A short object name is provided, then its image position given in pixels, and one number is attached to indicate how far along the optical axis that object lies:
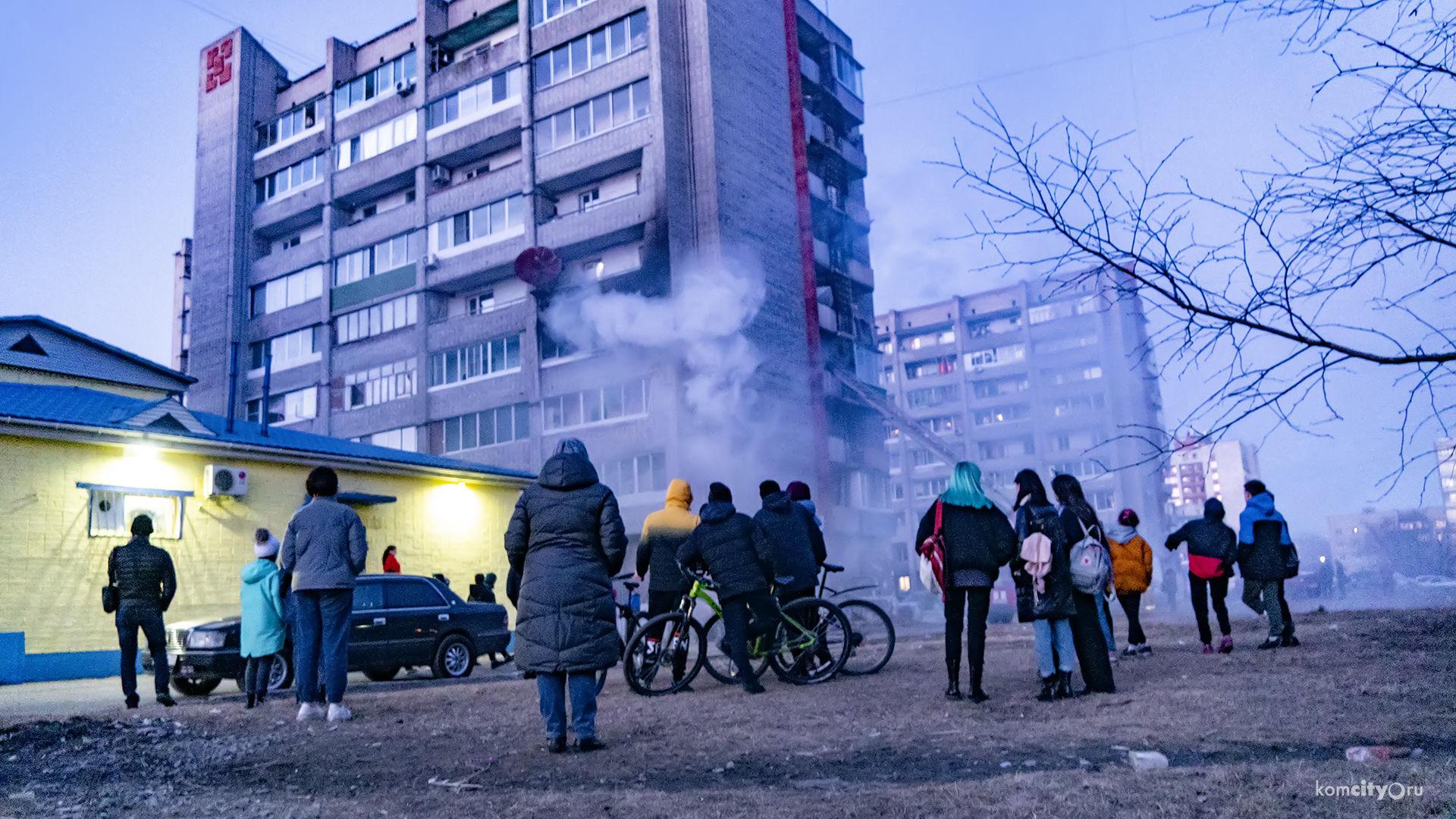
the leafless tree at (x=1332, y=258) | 3.09
